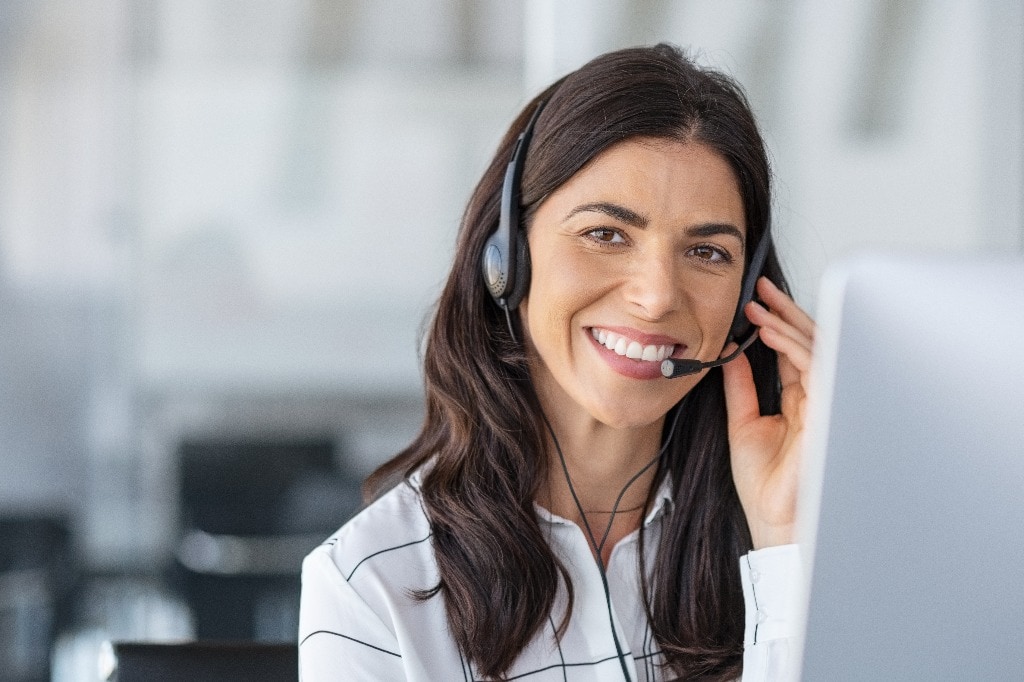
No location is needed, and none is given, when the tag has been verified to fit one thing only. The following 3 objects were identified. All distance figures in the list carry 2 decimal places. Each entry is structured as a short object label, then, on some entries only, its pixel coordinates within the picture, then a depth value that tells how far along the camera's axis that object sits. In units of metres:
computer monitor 1.23
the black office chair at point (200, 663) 1.91
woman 1.94
